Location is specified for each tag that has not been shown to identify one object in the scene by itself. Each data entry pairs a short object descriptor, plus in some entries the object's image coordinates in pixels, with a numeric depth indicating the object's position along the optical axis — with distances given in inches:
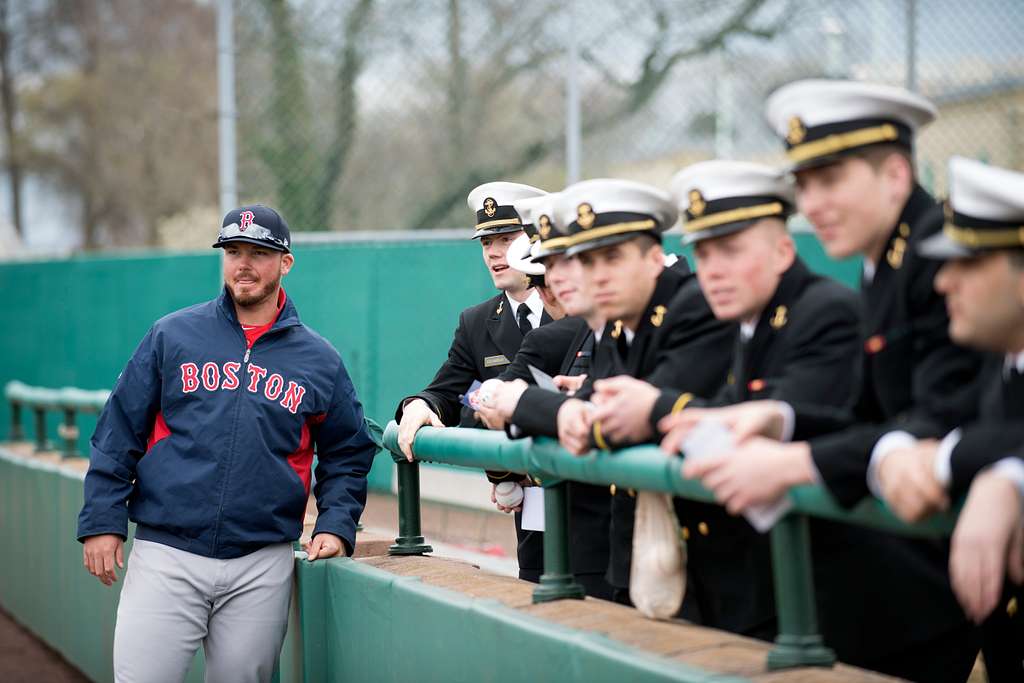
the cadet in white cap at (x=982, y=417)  159.5
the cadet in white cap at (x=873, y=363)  186.5
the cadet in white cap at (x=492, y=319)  379.2
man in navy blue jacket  335.6
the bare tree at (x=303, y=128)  727.1
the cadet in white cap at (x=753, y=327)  215.9
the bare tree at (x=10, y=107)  2876.5
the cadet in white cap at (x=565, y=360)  267.0
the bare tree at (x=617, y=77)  579.5
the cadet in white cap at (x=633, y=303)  241.6
